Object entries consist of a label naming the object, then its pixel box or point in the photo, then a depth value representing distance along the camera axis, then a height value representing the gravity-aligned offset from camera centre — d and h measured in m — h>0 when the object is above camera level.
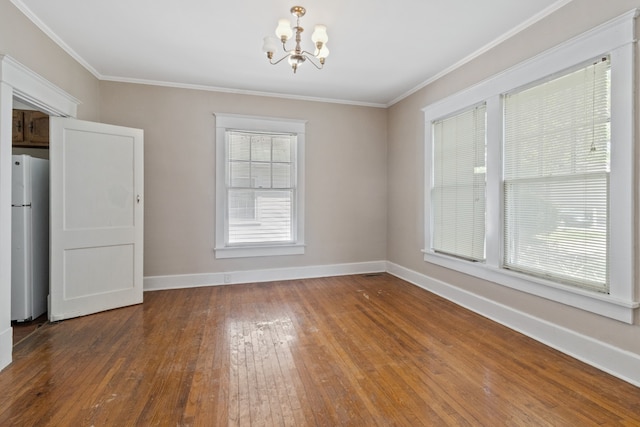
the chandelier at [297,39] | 2.60 +1.43
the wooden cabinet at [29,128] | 3.72 +0.97
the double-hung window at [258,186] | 4.62 +0.36
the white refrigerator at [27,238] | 3.18 -0.29
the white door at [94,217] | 3.29 -0.07
